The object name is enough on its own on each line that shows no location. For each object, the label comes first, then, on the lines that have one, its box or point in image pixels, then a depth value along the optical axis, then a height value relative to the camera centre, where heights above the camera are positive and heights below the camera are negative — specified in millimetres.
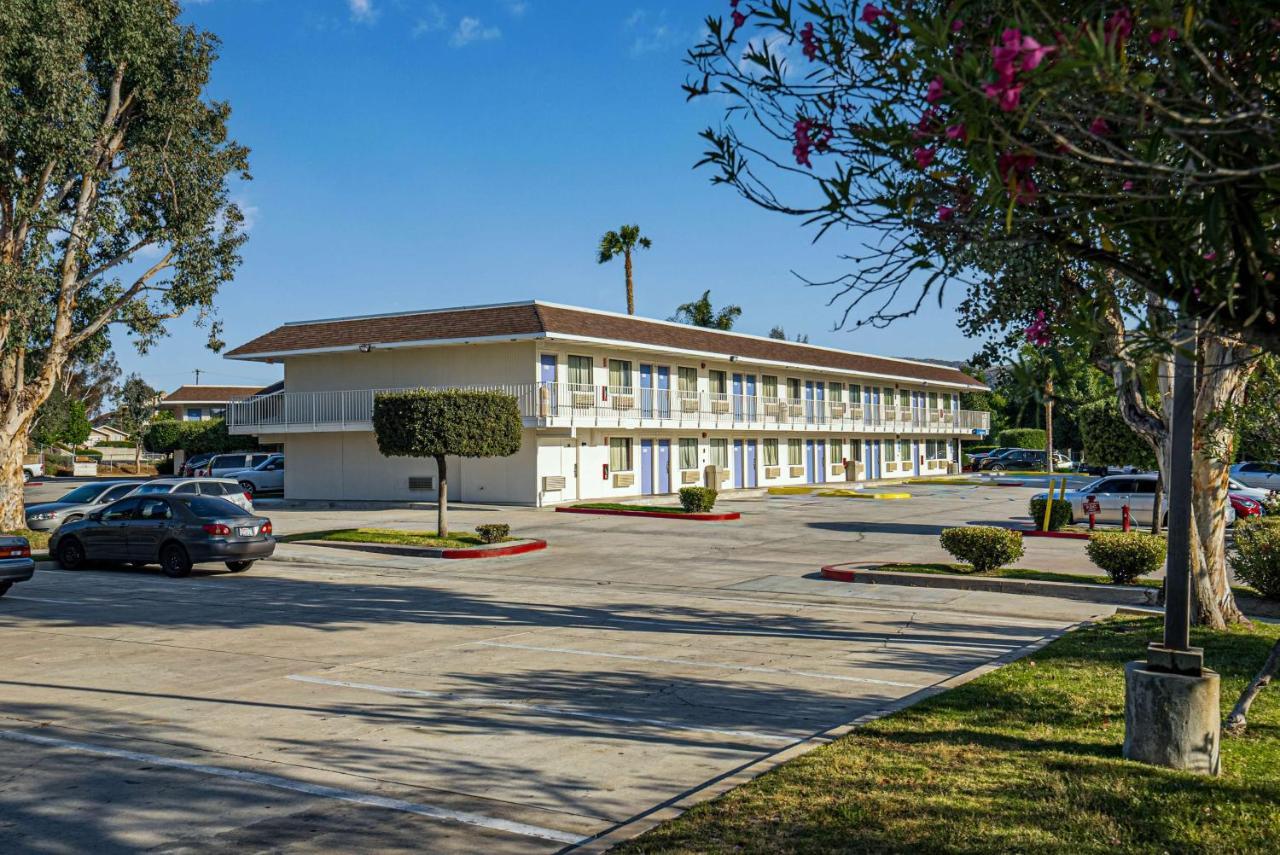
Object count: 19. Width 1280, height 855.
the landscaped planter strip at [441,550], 24156 -1870
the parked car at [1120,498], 30875 -1108
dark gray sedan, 20828 -1235
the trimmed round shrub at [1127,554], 17641 -1553
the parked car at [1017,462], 78000 -71
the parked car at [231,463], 50062 +419
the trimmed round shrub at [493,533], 25266 -1510
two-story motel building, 40312 +2800
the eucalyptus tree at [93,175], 25625 +7605
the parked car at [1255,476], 40375 -731
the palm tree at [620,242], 65062 +13533
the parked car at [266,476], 49906 -218
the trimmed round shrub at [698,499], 33906 -1062
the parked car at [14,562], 17203 -1400
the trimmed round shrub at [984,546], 19078 -1510
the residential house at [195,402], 95250 +6145
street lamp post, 7234 -1521
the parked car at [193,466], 52344 +325
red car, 30312 -1390
